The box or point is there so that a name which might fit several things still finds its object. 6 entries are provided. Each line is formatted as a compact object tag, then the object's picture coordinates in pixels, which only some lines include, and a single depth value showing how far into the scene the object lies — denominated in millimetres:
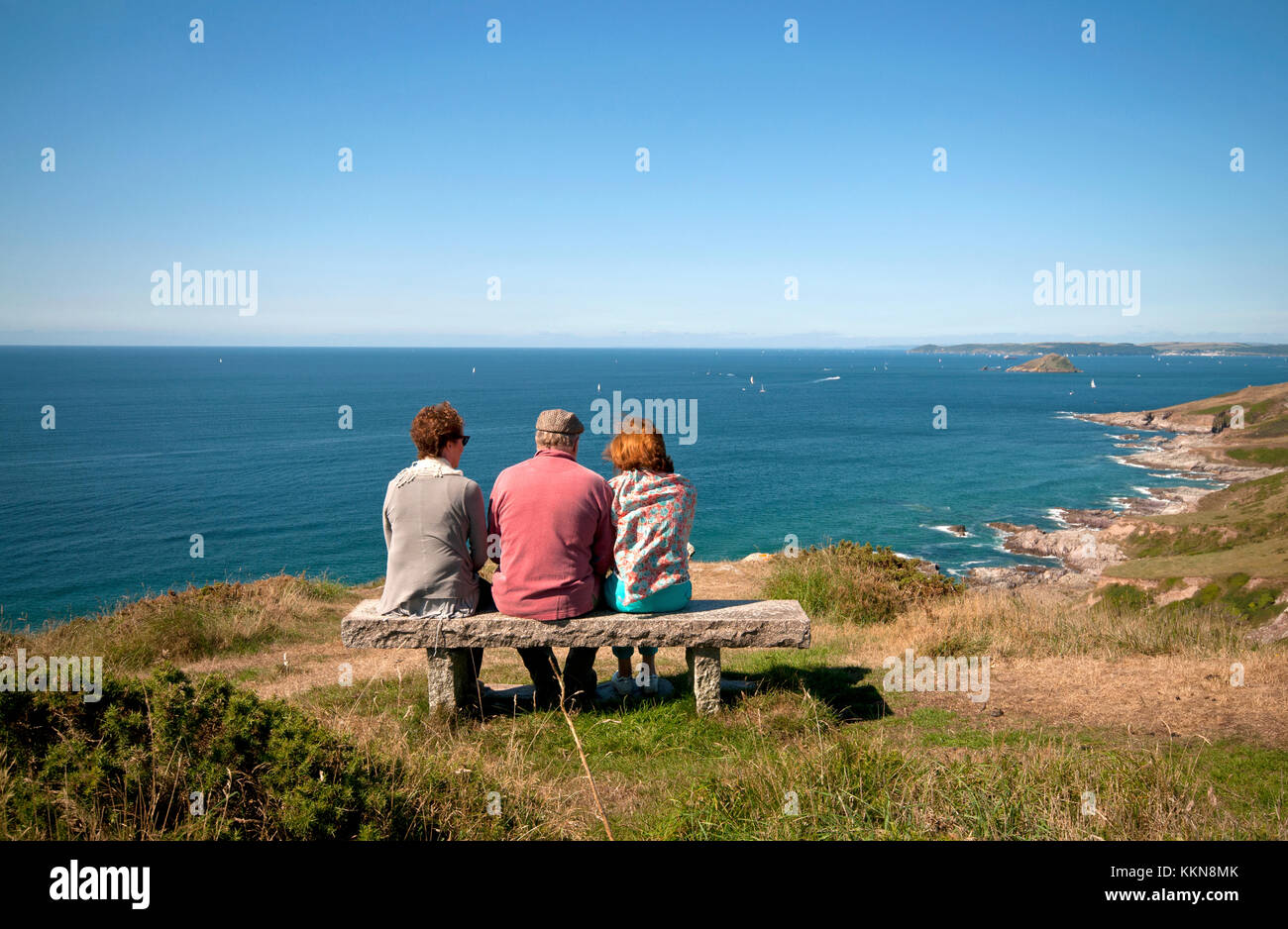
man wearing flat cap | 4926
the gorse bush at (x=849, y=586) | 10070
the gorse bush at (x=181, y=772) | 2930
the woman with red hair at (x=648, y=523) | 5016
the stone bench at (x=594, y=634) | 4992
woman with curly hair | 4957
